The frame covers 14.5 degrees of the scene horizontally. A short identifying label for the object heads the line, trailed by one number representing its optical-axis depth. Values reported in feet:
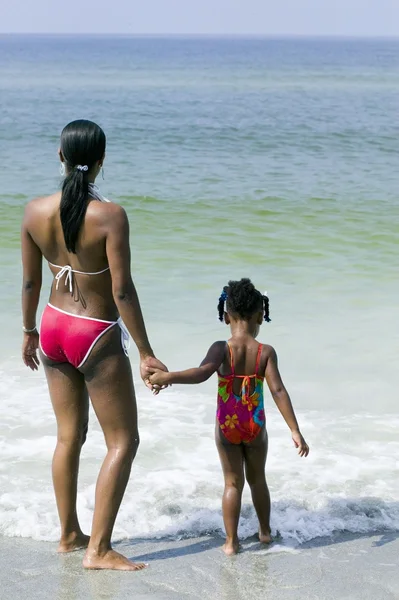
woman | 19.27
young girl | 21.30
